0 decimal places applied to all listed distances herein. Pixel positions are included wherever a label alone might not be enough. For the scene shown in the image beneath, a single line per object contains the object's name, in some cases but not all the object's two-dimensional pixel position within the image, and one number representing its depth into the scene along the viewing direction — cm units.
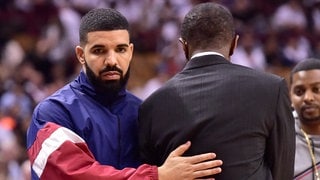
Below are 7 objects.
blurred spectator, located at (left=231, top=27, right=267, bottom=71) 2186
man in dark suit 643
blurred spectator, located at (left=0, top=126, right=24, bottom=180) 1485
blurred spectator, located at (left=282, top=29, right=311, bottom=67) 2269
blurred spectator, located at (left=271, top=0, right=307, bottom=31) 2431
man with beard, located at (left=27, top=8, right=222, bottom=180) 646
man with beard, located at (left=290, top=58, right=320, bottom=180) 816
